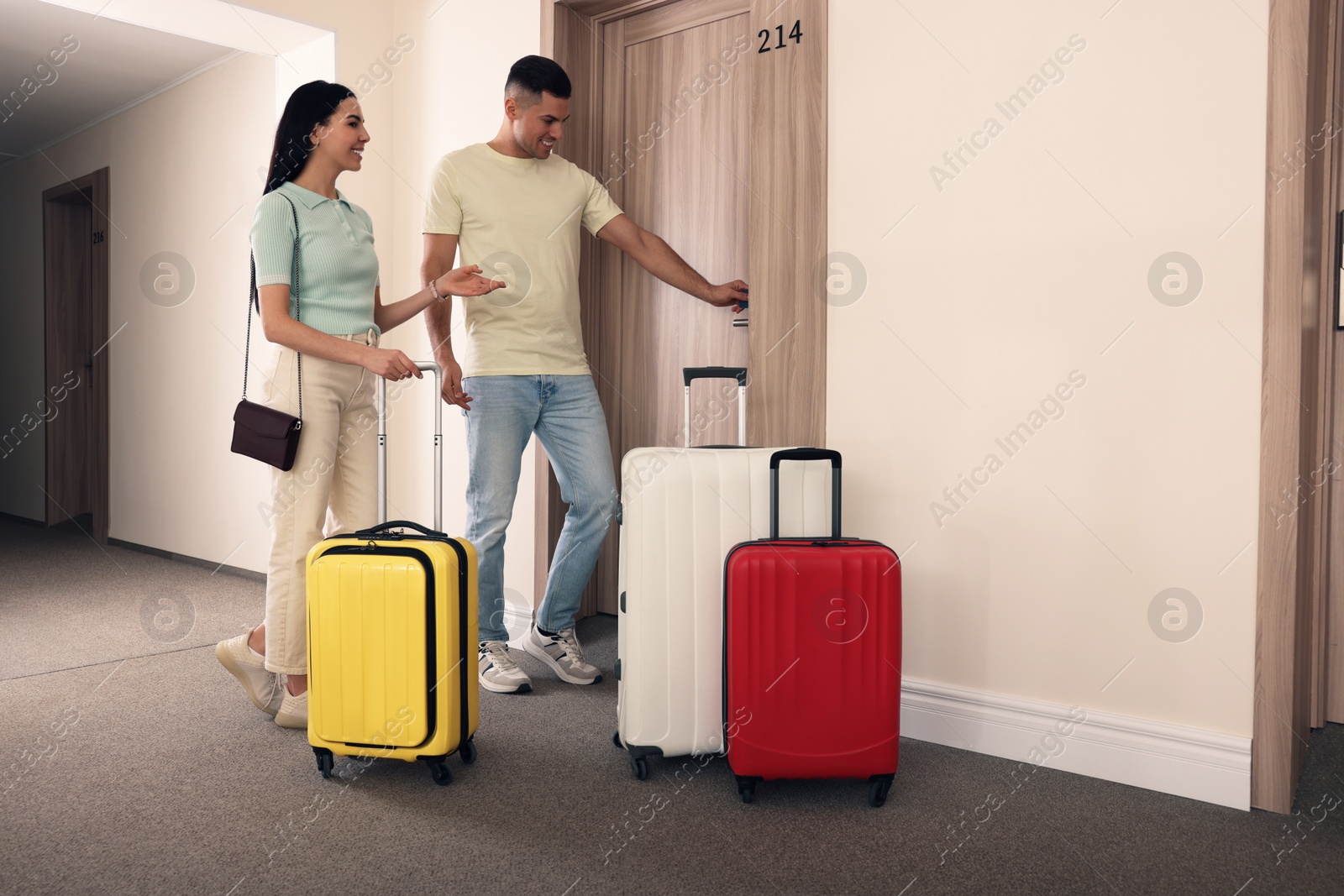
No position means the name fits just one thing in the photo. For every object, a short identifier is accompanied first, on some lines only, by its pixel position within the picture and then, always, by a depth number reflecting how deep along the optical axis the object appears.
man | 2.45
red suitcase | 1.72
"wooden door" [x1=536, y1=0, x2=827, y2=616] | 2.27
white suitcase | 1.86
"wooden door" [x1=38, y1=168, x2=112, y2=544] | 5.19
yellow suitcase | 1.80
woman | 2.00
